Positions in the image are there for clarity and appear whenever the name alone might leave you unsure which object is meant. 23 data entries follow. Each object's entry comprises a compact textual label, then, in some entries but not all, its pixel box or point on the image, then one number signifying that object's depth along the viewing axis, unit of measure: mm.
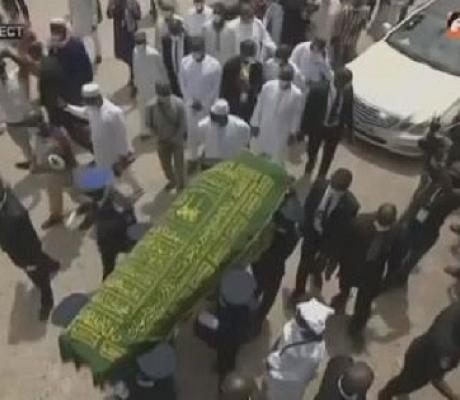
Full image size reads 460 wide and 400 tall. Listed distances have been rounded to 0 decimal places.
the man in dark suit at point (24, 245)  6434
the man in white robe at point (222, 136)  7508
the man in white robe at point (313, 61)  8555
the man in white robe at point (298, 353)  5535
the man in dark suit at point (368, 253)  6473
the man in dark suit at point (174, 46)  8953
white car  9258
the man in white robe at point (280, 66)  8227
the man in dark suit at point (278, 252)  6500
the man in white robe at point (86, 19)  10453
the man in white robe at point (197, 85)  8383
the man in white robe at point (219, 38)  9102
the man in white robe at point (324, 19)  10227
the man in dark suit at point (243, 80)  8352
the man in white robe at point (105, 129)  7602
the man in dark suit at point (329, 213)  6516
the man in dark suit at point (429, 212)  7012
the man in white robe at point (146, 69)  8750
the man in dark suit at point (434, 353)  5918
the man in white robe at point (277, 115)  7840
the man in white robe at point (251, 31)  9070
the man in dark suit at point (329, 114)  8016
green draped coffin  5645
